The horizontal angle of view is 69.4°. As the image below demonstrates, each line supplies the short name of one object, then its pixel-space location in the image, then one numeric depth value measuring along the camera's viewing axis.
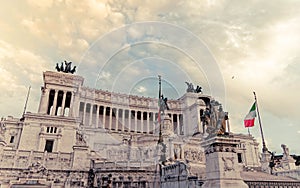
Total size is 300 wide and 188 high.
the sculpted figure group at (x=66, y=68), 59.92
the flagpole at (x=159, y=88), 21.90
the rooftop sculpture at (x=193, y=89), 69.12
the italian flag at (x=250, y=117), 27.11
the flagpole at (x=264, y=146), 29.75
